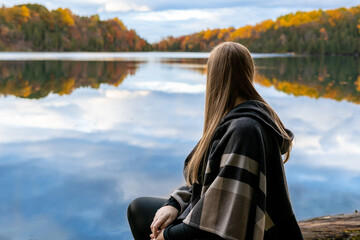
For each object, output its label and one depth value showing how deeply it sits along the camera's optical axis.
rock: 2.49
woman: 1.42
